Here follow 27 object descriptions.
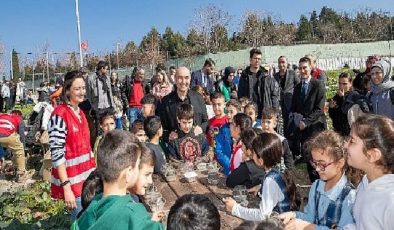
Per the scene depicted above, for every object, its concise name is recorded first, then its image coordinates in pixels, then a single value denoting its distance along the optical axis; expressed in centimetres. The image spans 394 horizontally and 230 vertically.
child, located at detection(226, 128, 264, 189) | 341
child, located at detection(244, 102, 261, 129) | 564
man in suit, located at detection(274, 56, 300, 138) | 776
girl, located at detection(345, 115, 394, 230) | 198
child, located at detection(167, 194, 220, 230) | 199
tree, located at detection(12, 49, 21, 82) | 3854
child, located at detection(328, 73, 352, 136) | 632
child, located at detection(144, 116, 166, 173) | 462
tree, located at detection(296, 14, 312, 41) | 5895
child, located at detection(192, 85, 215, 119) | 736
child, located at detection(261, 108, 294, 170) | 519
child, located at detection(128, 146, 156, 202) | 240
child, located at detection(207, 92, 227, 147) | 557
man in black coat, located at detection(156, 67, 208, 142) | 535
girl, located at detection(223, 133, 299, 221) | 275
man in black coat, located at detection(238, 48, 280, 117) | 691
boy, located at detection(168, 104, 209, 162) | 493
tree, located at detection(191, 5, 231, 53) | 3762
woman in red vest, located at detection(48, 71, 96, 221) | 343
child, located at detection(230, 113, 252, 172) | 414
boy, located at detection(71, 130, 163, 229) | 194
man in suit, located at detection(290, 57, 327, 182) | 606
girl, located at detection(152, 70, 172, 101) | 830
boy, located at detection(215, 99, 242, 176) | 466
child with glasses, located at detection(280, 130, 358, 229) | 253
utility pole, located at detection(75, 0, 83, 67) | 1955
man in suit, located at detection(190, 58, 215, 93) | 946
